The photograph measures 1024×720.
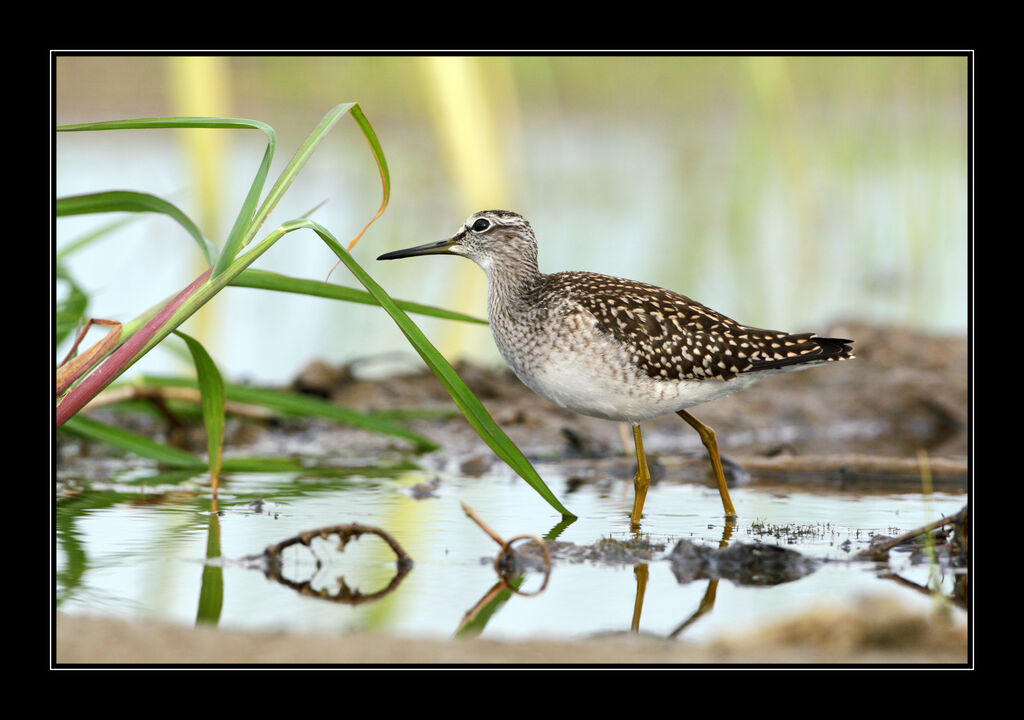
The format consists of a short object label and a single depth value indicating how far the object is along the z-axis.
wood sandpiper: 12.85
